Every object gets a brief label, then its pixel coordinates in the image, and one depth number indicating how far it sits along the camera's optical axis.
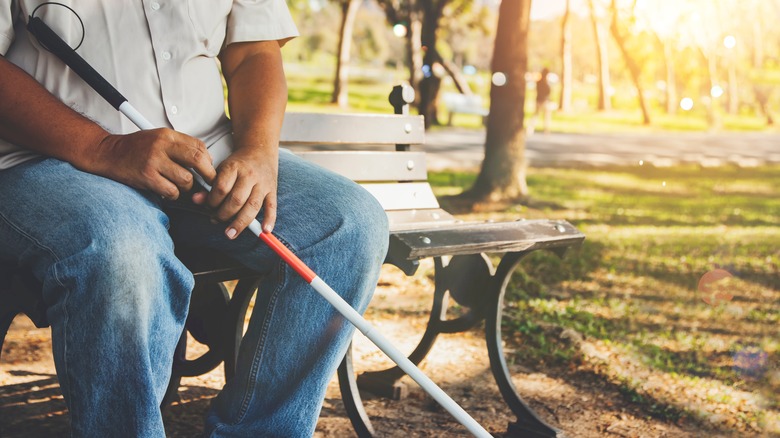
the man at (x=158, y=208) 1.91
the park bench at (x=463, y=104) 27.14
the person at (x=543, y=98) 25.30
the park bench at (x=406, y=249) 3.02
